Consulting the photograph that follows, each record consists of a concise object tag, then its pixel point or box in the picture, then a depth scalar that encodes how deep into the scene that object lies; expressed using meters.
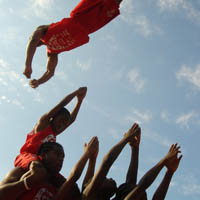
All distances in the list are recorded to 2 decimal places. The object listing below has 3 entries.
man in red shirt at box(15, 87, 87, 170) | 4.22
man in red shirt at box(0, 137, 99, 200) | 2.86
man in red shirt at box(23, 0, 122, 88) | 4.66
